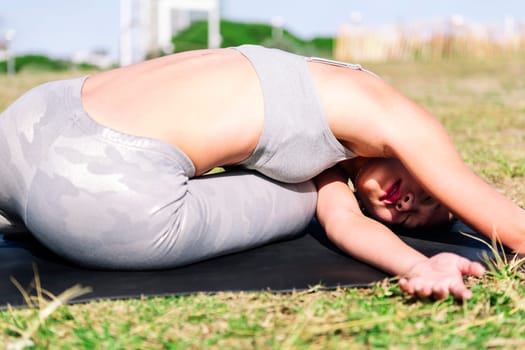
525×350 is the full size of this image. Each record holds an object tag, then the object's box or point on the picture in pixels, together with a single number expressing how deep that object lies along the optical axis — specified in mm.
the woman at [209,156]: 2143
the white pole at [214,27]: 17078
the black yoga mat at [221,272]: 2162
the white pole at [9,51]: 13867
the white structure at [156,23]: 14977
